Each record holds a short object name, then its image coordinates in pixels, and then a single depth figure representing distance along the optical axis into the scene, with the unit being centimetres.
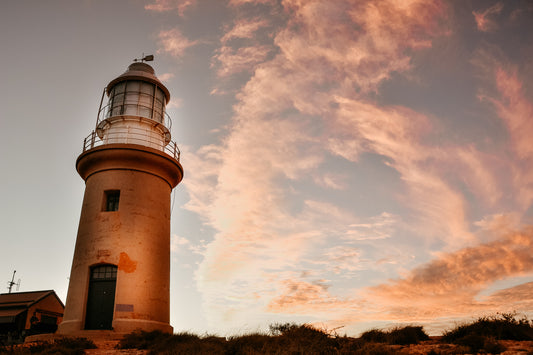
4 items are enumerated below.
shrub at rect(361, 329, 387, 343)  1030
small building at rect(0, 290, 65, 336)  2366
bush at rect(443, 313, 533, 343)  918
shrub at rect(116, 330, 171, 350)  1162
